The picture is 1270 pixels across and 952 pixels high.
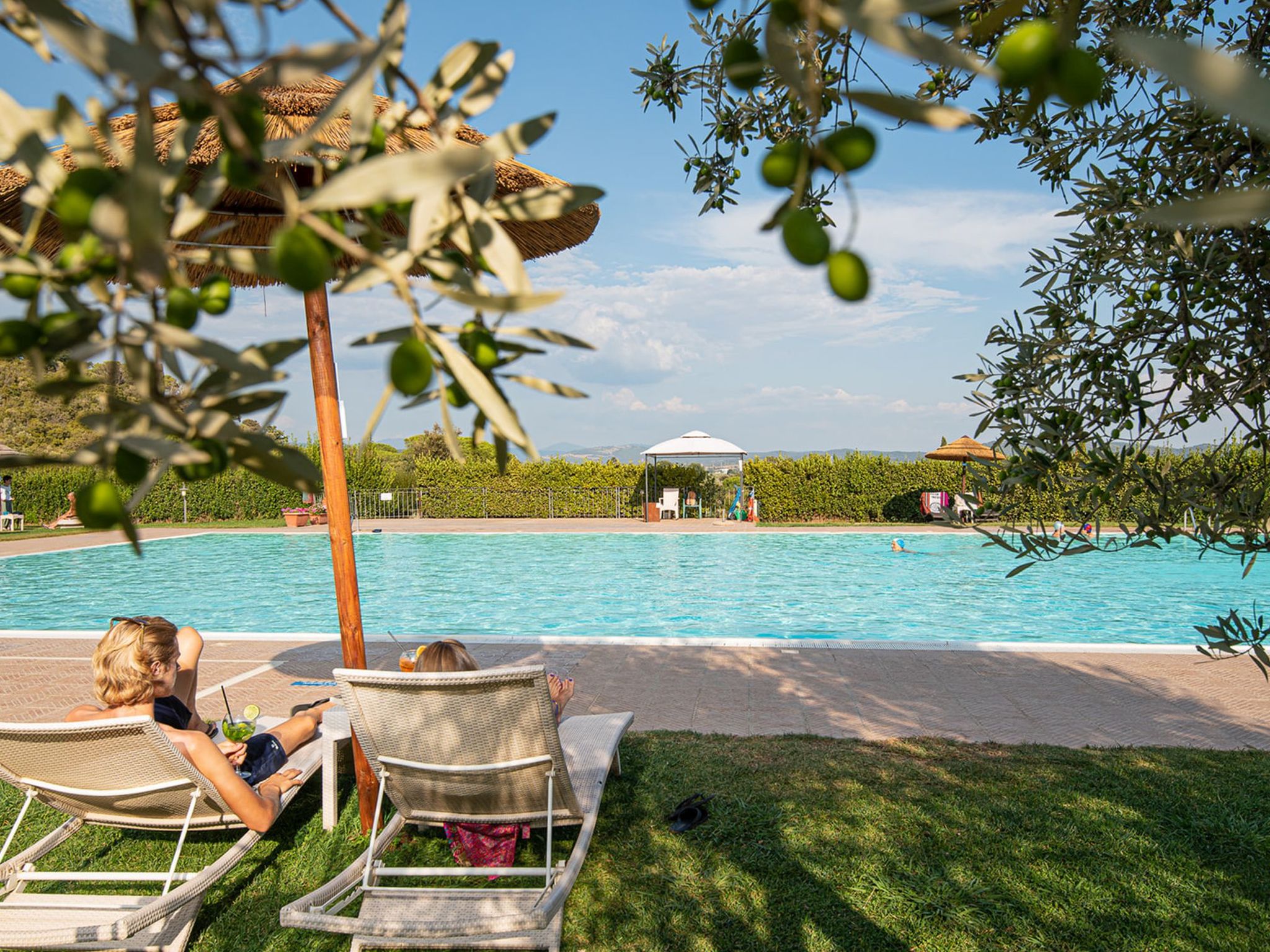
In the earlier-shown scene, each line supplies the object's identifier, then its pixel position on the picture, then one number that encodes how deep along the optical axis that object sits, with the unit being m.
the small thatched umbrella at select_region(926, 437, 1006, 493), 24.00
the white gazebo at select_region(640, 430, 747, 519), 28.17
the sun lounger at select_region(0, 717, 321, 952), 3.30
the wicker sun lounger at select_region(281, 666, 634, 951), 3.31
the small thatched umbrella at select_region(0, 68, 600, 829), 3.59
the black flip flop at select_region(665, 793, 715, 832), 4.47
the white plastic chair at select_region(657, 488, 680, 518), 27.02
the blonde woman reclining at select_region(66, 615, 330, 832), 3.85
